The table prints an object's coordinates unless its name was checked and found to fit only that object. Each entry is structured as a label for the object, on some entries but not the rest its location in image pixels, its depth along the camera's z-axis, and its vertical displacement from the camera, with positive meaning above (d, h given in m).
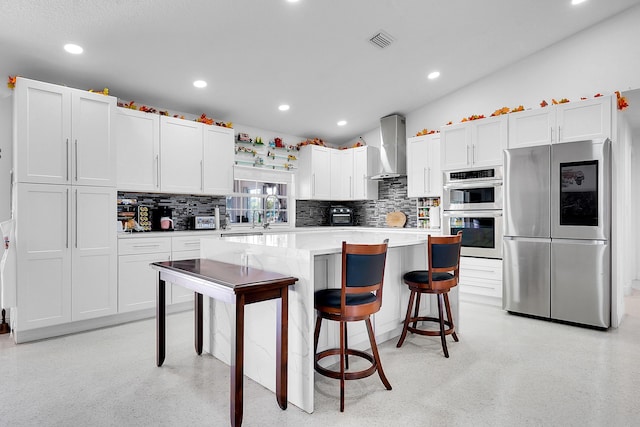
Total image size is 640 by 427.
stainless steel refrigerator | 3.58 -0.21
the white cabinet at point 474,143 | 4.47 +0.93
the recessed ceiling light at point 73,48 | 3.25 +1.53
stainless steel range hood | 6.00 +1.14
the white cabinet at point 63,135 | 3.27 +0.77
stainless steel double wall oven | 4.42 +0.05
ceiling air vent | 3.86 +1.93
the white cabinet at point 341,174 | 6.54 +0.72
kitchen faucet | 5.64 +0.13
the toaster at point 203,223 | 4.80 -0.14
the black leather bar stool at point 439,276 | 2.91 -0.55
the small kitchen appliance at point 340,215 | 6.75 -0.04
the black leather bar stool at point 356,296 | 2.15 -0.55
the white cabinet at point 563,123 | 3.73 +1.01
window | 5.56 +0.16
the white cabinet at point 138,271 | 3.84 -0.64
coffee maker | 4.57 -0.10
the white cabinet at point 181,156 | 4.40 +0.73
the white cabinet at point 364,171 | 6.38 +0.76
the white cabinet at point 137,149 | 4.01 +0.74
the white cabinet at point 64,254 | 3.28 -0.40
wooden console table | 1.89 -0.45
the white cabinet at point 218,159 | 4.81 +0.74
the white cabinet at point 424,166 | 5.47 +0.74
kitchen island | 2.14 -0.66
